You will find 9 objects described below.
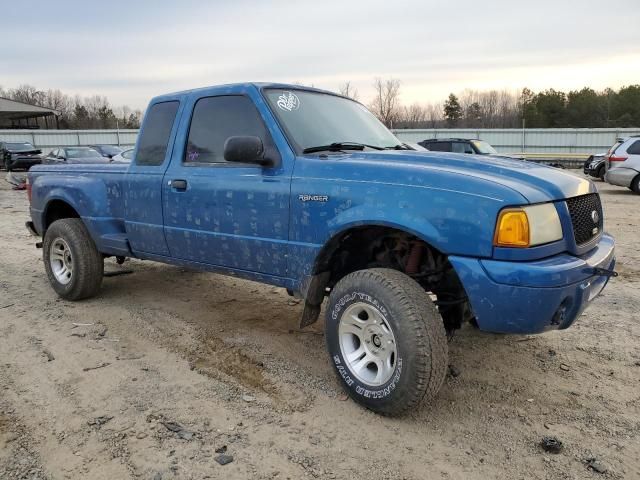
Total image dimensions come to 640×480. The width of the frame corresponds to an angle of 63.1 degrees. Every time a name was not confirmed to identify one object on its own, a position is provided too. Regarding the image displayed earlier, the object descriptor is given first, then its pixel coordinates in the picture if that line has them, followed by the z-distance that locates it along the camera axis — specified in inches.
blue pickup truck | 109.3
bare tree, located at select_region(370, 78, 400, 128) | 1990.3
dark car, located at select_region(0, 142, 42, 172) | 1048.8
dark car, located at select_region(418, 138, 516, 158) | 600.4
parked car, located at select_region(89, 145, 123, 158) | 903.9
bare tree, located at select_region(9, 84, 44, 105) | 3202.8
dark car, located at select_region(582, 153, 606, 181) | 775.1
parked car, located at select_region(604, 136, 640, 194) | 577.3
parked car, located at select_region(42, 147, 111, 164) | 859.4
